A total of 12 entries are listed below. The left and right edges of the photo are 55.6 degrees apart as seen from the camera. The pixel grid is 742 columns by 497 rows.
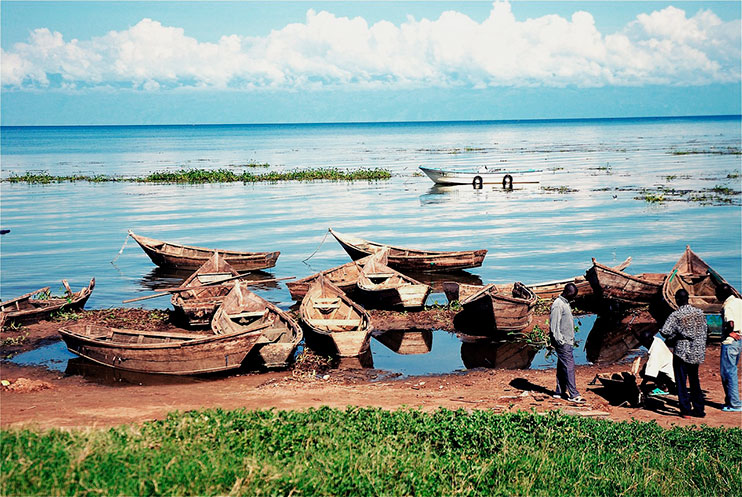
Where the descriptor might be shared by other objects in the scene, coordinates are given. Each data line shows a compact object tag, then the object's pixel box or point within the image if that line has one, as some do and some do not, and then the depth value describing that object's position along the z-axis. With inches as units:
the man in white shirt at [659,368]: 497.7
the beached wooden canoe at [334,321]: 638.5
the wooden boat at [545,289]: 818.2
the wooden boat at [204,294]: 731.4
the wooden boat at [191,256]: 1079.6
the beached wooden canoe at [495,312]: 700.7
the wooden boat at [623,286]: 786.8
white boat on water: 2165.4
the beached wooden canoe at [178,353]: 583.8
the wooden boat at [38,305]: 736.3
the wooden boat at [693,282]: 740.0
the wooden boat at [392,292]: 807.7
